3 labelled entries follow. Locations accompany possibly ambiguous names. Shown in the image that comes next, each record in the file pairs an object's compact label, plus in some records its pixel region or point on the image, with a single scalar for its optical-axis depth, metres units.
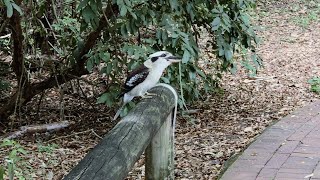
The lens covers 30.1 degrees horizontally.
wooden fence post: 3.51
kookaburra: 3.82
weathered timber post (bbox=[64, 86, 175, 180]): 2.25
